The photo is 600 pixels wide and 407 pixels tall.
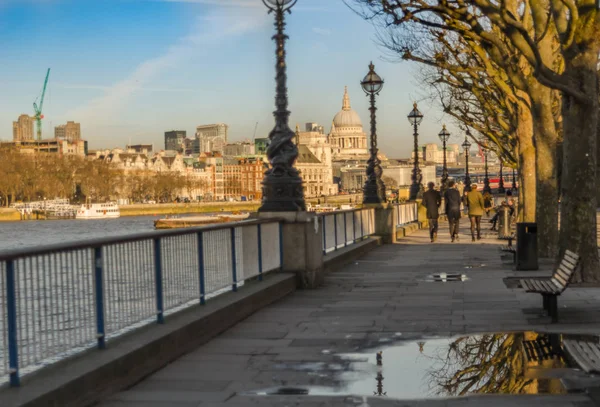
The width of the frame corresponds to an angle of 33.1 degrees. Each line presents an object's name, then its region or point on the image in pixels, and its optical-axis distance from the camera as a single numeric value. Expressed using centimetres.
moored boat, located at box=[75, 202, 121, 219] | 14312
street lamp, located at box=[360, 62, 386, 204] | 2869
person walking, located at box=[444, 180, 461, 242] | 3017
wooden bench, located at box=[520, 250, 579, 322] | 1070
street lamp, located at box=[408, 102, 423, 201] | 4294
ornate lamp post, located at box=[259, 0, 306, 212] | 1539
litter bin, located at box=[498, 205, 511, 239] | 3224
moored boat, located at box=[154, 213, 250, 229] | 10594
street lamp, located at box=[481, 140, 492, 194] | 7498
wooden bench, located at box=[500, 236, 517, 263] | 1948
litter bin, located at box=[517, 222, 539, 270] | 1806
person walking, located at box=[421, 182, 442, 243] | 2980
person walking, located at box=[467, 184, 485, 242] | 2994
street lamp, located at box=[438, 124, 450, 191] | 5159
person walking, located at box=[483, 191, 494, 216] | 5209
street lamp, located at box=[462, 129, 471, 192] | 6259
